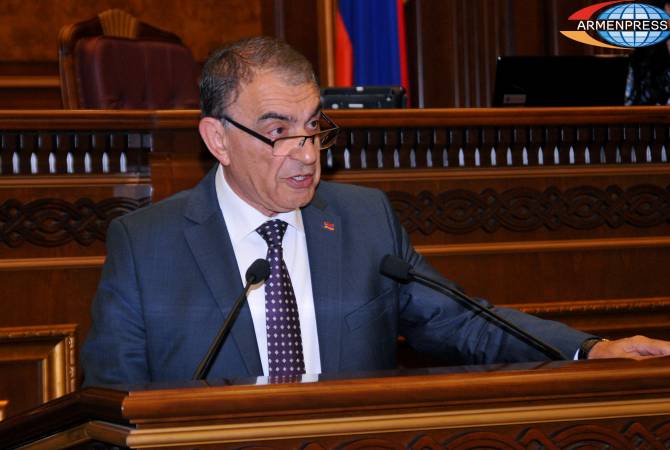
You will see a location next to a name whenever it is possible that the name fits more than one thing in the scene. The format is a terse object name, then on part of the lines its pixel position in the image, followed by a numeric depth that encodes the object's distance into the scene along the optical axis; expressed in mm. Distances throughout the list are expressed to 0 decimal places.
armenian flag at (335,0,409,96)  10312
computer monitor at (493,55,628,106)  6922
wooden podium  2357
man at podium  4082
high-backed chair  7359
